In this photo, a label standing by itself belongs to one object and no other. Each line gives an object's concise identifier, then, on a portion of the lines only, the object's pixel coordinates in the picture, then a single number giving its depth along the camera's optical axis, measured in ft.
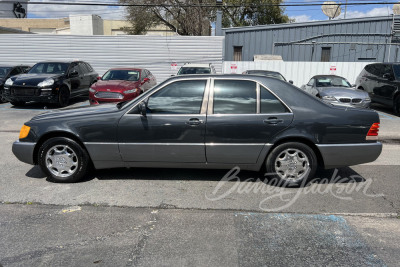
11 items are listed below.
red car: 32.99
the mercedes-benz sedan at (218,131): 14.67
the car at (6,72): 43.00
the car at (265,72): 42.65
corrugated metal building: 67.05
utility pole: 70.38
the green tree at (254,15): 118.11
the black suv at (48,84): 37.14
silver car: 32.68
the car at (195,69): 42.37
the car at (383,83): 36.91
